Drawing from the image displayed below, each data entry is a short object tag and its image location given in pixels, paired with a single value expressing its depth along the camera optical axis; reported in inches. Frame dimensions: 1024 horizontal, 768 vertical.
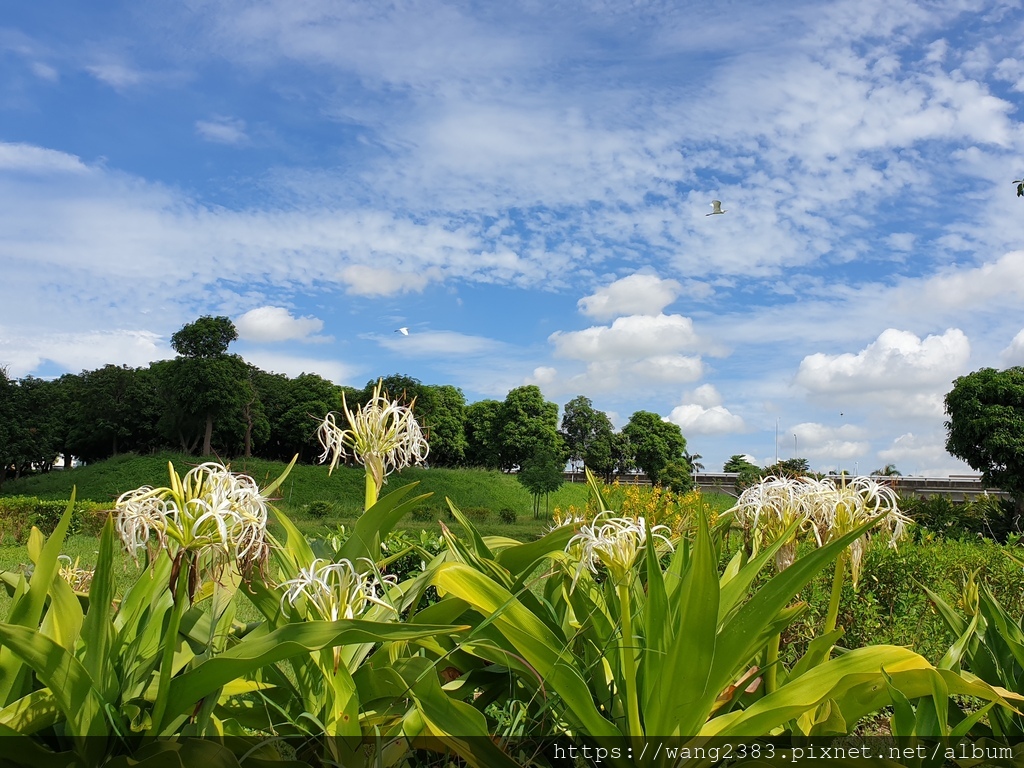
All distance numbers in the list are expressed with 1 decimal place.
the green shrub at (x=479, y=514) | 928.3
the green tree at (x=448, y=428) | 1681.3
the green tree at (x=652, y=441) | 2066.9
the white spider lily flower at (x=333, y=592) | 68.4
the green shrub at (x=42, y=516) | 571.1
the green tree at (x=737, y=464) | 1634.8
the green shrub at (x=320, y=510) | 847.7
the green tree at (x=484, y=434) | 1839.3
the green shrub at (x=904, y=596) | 162.9
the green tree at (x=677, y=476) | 1240.2
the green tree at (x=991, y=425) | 778.8
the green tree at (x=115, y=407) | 1535.4
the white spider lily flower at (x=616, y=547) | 71.4
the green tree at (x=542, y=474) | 908.0
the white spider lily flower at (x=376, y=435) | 93.1
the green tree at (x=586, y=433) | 1964.8
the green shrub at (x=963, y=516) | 425.7
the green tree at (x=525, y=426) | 1739.7
